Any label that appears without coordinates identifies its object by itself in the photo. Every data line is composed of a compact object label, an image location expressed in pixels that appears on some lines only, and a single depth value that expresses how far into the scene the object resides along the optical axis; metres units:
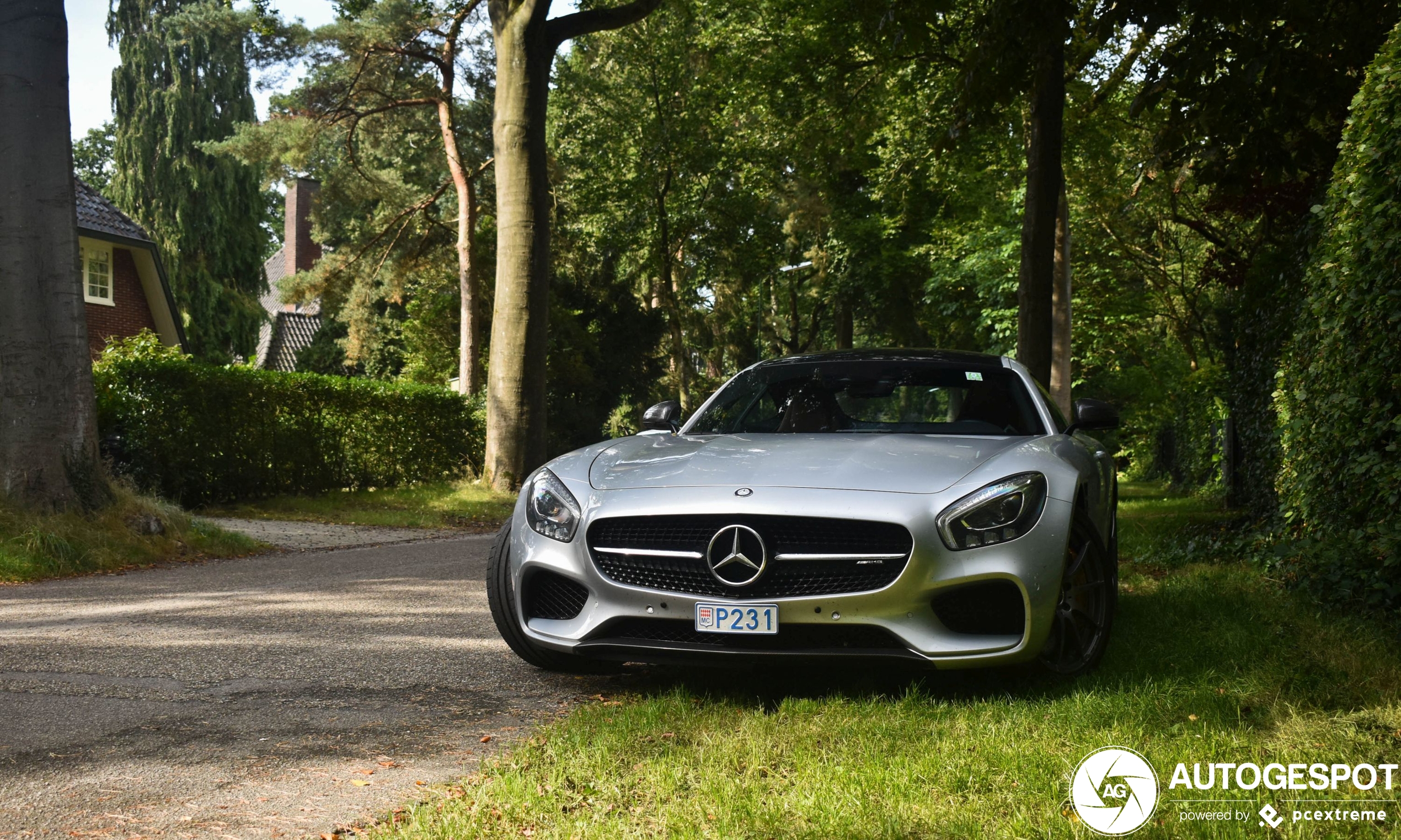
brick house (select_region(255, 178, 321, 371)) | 49.22
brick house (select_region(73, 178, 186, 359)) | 25.06
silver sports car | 4.30
